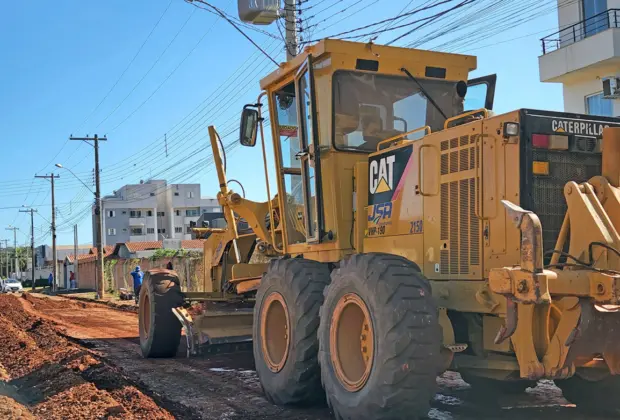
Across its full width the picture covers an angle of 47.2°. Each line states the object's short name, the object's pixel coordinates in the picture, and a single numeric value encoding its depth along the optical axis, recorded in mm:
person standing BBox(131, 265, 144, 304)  23531
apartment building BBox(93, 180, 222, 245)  99750
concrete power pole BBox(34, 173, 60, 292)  58188
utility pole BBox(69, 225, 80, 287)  63481
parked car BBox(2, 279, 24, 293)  61131
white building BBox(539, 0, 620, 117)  19234
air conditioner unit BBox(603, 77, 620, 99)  17531
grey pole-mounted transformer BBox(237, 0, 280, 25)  15820
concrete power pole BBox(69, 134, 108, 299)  36834
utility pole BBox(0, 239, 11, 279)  138100
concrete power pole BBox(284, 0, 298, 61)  15562
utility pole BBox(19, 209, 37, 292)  85112
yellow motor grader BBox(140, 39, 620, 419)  5012
